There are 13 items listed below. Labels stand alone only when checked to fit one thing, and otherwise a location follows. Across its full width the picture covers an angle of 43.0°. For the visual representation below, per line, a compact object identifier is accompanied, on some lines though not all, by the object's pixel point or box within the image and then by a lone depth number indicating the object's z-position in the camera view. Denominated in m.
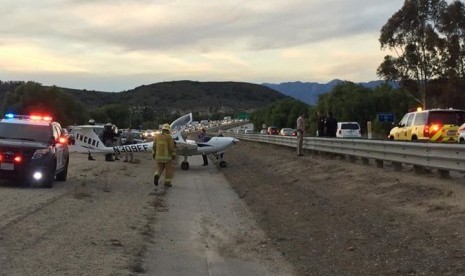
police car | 15.77
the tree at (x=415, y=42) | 52.31
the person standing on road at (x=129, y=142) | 31.29
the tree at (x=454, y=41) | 50.44
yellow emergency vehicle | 21.81
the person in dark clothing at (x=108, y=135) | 31.67
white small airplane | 27.67
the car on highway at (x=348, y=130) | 38.59
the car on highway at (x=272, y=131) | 82.12
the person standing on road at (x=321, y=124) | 27.64
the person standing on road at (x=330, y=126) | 27.36
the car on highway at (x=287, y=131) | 69.86
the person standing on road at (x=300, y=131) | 25.32
